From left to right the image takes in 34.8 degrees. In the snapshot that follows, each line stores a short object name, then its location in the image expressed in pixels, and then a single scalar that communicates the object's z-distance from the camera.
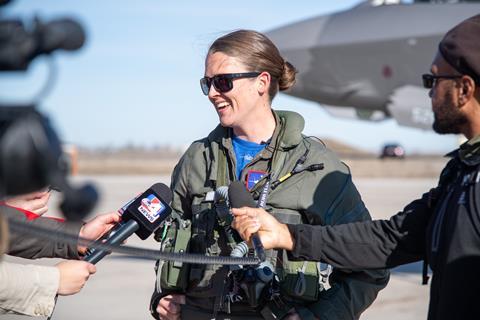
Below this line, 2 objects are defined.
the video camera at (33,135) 1.51
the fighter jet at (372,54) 14.91
